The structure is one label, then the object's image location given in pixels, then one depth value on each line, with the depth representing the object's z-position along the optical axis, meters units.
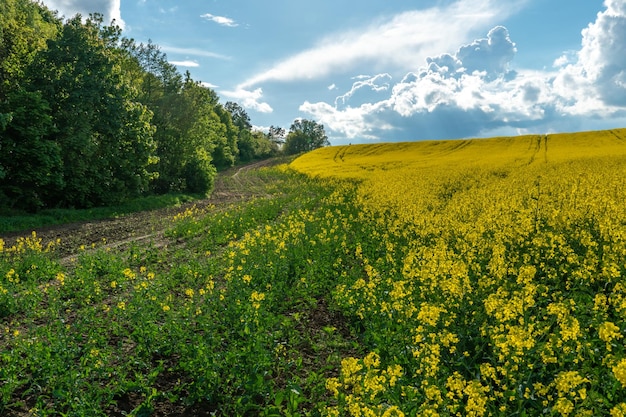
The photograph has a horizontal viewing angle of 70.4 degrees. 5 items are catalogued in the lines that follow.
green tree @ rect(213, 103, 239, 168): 74.88
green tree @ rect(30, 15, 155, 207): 24.95
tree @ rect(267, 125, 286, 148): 191.38
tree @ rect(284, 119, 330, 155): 144.38
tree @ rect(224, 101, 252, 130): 147.00
